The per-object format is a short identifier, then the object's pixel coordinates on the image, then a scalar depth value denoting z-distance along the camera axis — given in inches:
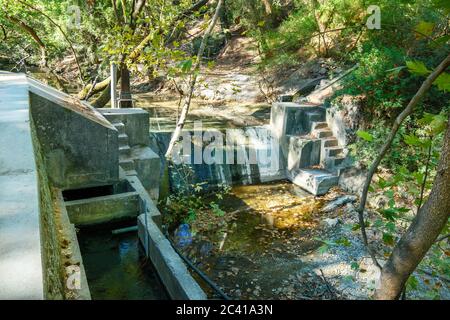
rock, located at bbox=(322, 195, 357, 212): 365.1
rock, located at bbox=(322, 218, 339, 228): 329.1
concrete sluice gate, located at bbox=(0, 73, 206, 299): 78.8
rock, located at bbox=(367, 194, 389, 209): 343.2
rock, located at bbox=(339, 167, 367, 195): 384.5
